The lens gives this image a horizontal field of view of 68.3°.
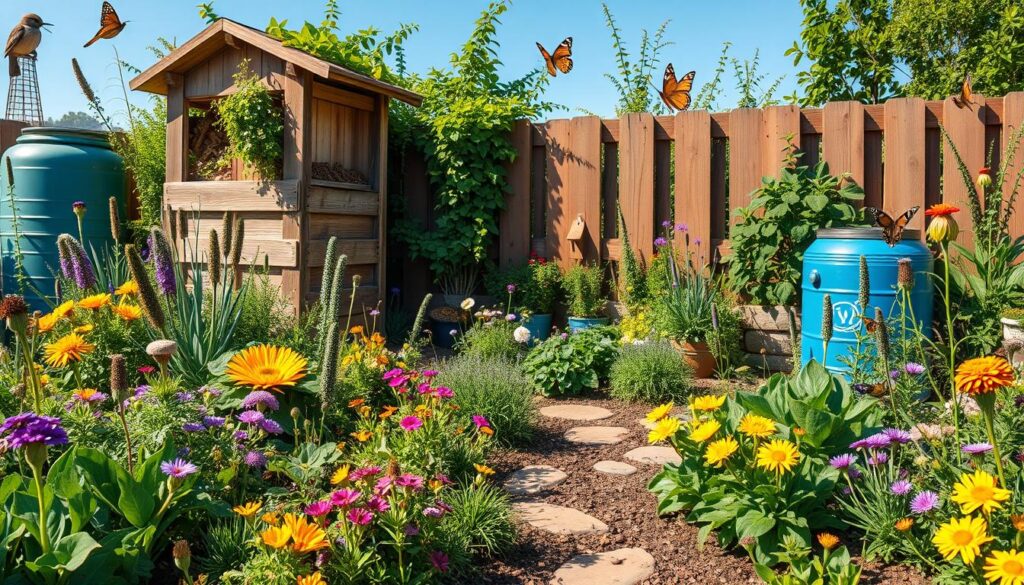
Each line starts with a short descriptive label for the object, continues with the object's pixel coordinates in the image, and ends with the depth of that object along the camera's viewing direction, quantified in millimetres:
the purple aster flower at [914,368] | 2288
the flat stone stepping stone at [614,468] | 2977
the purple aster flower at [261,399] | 2174
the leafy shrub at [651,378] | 4172
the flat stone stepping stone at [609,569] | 2070
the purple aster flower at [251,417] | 2102
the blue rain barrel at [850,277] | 4160
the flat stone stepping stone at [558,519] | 2414
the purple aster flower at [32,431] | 1432
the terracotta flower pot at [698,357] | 4879
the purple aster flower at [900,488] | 1922
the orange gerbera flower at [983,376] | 1563
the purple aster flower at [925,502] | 1821
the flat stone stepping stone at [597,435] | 3428
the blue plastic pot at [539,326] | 5883
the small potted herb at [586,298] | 5715
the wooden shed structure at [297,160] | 5246
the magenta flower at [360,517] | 1739
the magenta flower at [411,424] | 2197
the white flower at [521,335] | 4734
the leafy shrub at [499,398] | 3250
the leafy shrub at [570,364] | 4375
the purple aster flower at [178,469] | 1740
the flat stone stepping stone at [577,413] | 3912
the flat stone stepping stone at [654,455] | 3107
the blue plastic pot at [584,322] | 5668
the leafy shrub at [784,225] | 4867
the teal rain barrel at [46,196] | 5859
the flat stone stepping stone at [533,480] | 2779
